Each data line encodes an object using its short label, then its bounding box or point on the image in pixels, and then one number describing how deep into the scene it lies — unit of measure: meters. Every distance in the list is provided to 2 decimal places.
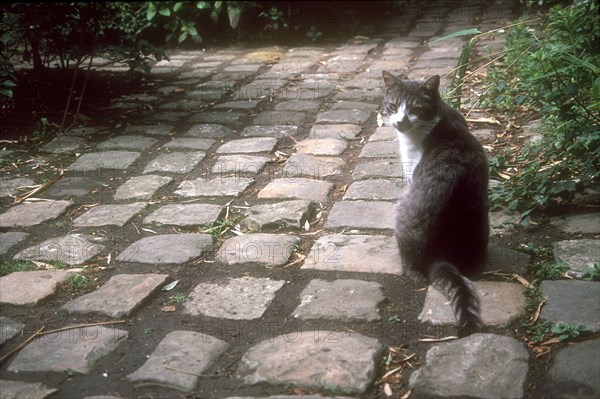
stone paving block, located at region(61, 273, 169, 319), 2.76
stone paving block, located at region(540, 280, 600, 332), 2.50
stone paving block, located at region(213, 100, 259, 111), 5.63
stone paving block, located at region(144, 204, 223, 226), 3.62
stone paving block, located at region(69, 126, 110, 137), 5.11
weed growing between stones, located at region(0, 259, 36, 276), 3.13
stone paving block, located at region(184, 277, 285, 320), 2.73
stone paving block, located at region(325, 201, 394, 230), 3.51
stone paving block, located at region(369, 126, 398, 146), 4.75
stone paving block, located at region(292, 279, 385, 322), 2.67
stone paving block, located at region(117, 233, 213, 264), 3.22
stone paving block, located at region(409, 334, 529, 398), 2.13
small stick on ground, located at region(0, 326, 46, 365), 2.44
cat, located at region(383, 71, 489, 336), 2.78
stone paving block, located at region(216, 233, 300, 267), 3.18
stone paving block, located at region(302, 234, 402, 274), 3.06
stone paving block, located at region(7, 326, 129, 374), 2.37
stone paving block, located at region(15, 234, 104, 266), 3.24
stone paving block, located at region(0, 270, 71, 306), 2.86
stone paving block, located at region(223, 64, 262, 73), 6.86
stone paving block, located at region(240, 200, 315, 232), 3.53
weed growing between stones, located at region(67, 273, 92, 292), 2.98
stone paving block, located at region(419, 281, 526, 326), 2.57
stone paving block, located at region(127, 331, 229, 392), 2.25
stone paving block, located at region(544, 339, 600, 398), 2.10
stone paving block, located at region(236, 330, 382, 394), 2.23
